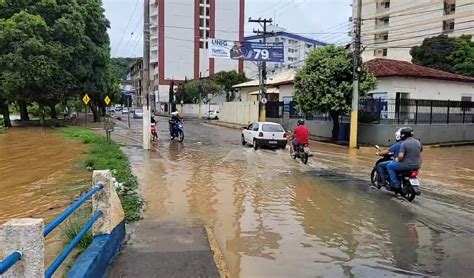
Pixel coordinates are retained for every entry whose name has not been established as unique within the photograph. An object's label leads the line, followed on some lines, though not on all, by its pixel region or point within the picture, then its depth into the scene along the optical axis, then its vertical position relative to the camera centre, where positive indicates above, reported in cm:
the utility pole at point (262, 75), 3909 +222
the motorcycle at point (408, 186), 1018 -171
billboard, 3297 +358
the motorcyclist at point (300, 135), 1778 -118
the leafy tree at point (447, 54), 4528 +505
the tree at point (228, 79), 7356 +346
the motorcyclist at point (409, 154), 1033 -105
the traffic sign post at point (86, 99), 3950 +4
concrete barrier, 331 -118
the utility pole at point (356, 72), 2447 +162
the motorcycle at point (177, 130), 2586 -155
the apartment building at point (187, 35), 9994 +1418
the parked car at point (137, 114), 6963 -207
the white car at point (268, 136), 2327 -159
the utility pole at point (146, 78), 2172 +103
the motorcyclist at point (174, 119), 2614 -99
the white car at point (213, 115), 6426 -176
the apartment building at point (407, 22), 6244 +1158
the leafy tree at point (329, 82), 2655 +122
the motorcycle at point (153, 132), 2661 -174
